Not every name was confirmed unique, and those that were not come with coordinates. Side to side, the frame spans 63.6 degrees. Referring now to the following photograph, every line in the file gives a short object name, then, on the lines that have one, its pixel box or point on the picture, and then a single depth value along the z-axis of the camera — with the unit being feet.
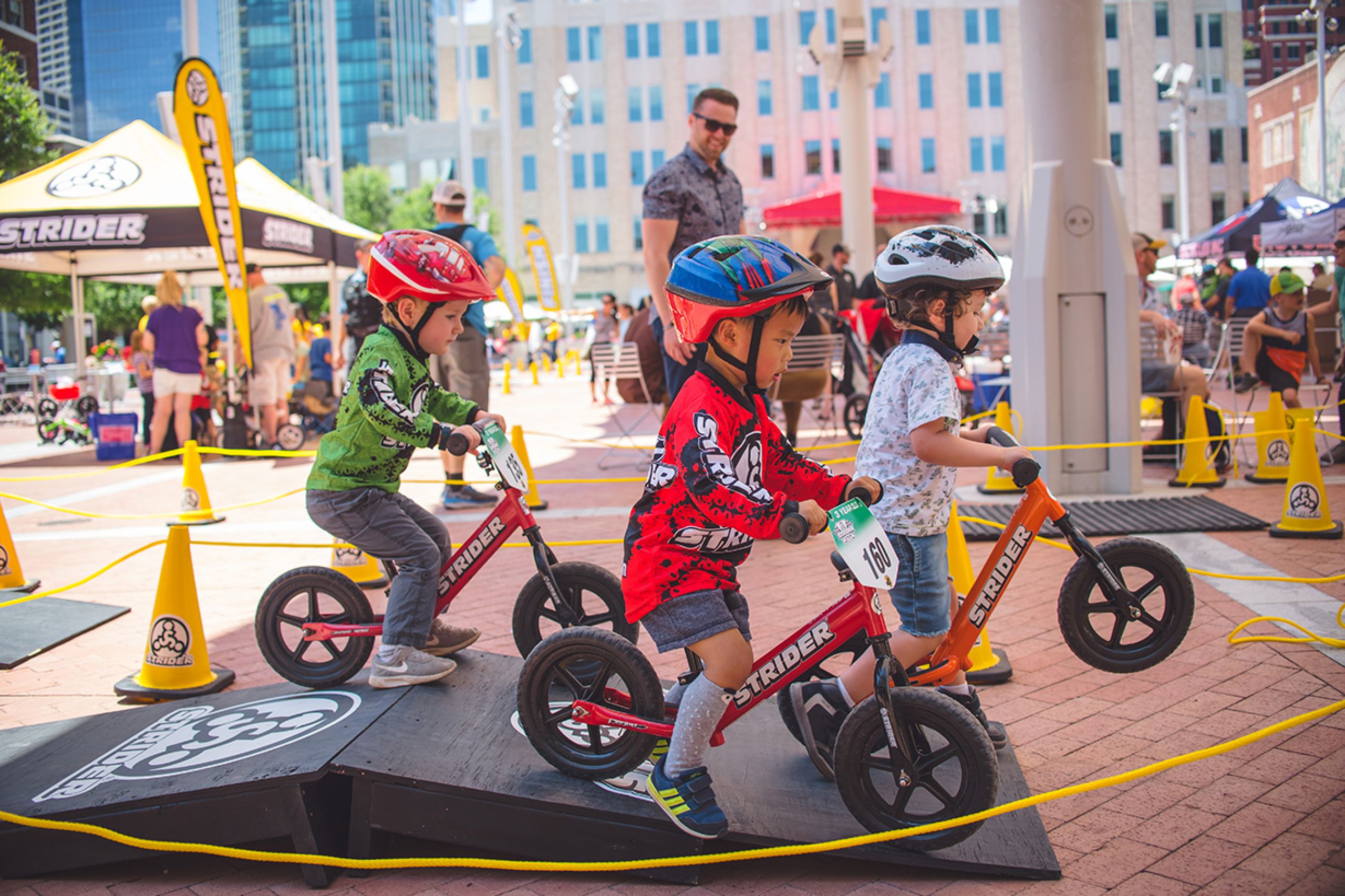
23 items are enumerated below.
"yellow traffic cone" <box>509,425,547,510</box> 25.68
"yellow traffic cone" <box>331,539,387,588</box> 20.75
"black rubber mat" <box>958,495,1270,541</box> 21.77
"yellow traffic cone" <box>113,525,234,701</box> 14.79
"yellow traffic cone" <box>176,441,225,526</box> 27.94
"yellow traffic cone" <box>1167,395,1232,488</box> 27.30
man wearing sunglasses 19.40
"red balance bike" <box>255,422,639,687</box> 13.50
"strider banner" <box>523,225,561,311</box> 95.91
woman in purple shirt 41.19
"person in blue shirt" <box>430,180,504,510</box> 26.99
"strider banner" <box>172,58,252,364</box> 37.37
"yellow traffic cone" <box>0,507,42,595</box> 21.15
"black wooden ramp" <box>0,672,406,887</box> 9.87
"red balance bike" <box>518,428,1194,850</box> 9.16
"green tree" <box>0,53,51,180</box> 75.56
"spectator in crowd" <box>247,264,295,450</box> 43.60
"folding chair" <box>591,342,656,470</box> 31.78
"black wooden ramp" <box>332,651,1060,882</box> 9.42
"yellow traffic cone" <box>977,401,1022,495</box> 26.48
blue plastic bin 46.88
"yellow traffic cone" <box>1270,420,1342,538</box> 20.94
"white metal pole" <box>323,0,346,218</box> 90.48
